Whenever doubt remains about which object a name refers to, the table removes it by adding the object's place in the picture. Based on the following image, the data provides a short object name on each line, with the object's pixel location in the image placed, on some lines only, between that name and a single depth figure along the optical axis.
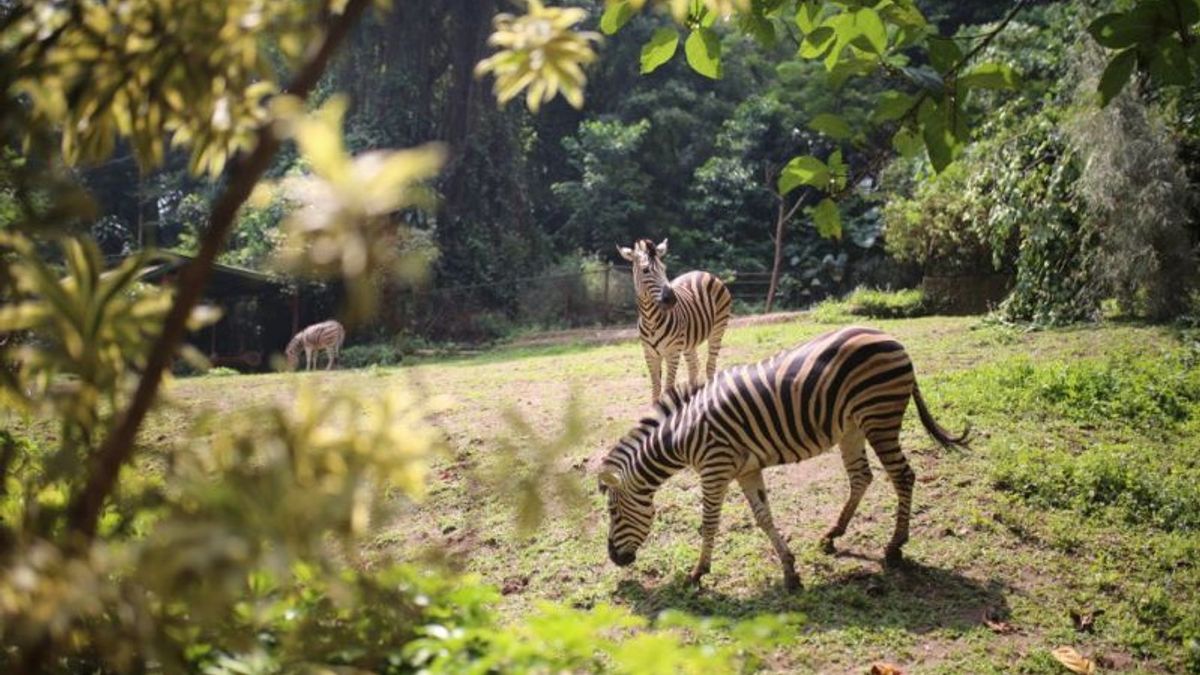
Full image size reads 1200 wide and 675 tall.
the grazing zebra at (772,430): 5.45
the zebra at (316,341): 16.84
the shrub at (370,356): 18.56
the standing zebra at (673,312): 9.21
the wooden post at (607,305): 24.14
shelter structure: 20.98
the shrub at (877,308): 16.02
